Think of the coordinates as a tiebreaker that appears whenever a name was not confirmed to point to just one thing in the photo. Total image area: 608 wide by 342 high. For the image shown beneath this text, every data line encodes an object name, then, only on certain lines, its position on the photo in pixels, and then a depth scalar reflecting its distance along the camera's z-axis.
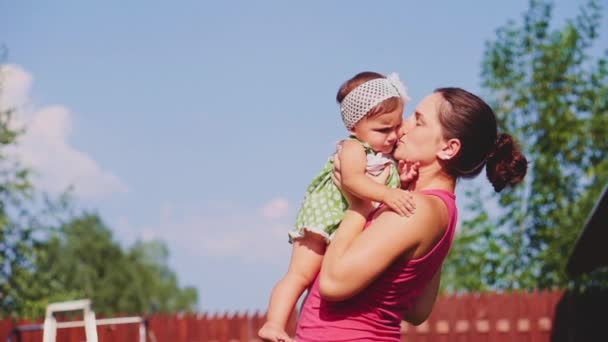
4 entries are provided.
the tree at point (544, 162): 13.80
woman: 2.19
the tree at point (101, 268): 32.41
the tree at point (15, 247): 15.07
